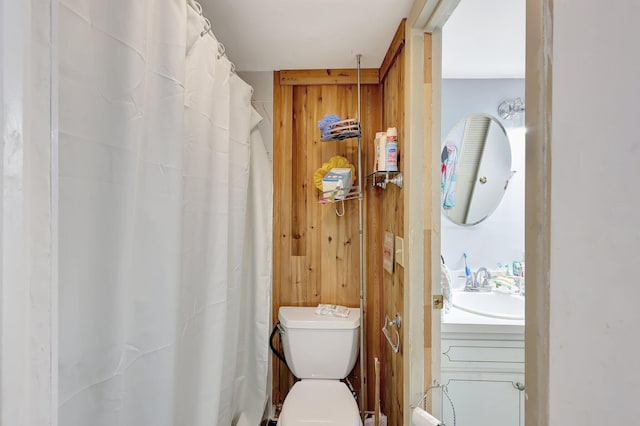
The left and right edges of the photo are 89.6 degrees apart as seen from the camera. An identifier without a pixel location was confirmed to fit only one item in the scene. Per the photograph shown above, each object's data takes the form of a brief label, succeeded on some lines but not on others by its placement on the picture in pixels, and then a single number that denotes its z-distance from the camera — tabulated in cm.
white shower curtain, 60
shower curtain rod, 105
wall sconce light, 192
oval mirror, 196
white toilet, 179
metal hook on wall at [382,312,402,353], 153
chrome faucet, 188
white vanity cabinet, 147
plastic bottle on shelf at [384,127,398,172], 153
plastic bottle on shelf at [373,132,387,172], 158
